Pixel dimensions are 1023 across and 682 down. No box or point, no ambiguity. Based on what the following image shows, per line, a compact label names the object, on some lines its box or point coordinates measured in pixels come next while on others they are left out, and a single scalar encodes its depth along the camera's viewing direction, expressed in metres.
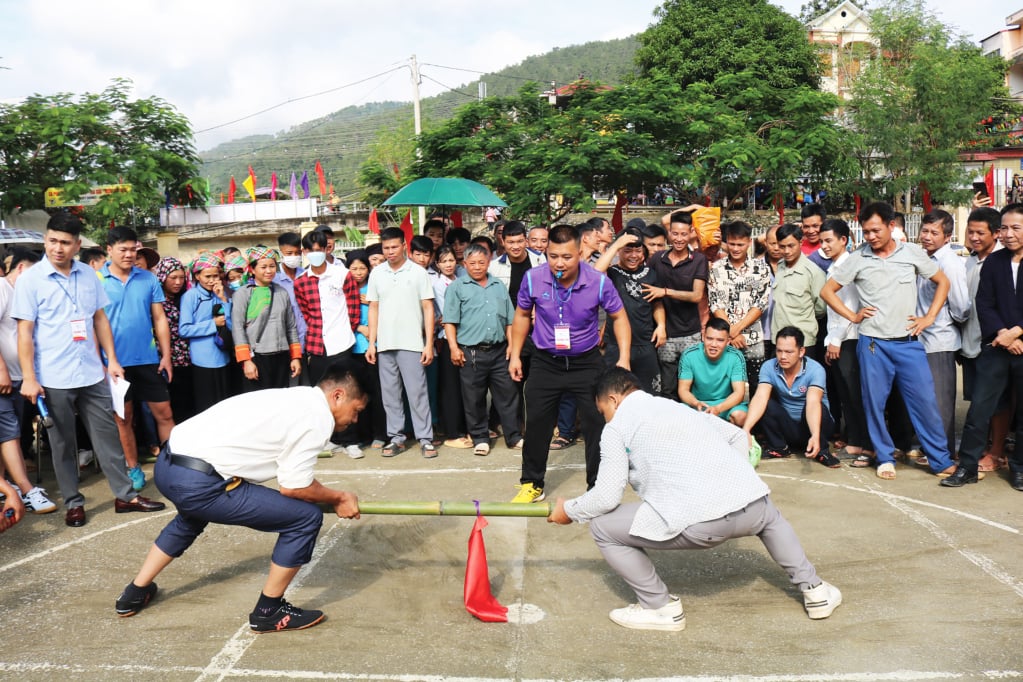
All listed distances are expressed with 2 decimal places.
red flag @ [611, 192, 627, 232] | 18.50
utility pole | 30.00
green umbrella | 9.00
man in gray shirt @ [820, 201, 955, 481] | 6.48
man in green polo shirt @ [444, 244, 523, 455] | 7.54
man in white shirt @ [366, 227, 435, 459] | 7.46
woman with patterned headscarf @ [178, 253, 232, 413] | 7.61
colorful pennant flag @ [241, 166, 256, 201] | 43.23
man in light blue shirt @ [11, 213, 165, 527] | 5.82
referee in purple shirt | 5.89
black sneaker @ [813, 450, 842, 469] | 6.93
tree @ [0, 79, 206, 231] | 28.44
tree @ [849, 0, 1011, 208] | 25.88
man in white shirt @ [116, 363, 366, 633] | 4.14
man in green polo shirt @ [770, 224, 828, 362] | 7.22
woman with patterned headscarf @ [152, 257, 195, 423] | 7.65
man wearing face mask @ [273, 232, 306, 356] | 7.84
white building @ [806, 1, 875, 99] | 34.16
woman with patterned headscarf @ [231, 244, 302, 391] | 7.52
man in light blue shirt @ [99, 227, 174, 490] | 6.80
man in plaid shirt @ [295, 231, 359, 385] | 7.66
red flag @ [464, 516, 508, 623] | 4.35
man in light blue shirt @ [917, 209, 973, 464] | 6.67
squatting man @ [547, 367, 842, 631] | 4.07
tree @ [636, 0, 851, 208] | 23.09
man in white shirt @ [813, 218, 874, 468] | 6.95
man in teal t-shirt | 7.02
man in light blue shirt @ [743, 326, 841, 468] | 6.83
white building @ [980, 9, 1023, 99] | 36.44
